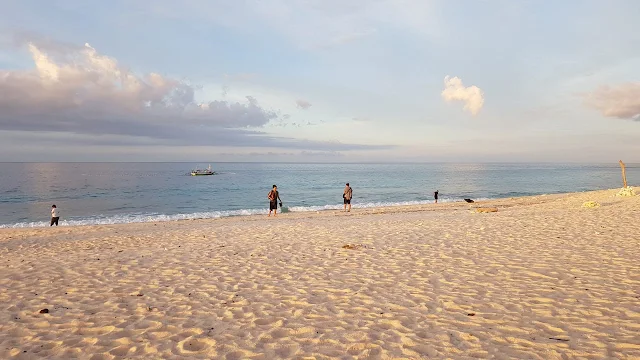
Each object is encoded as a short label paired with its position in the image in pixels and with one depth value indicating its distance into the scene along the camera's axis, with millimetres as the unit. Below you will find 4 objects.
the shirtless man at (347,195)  27400
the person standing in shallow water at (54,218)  25758
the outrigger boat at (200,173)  113219
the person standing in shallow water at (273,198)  24781
